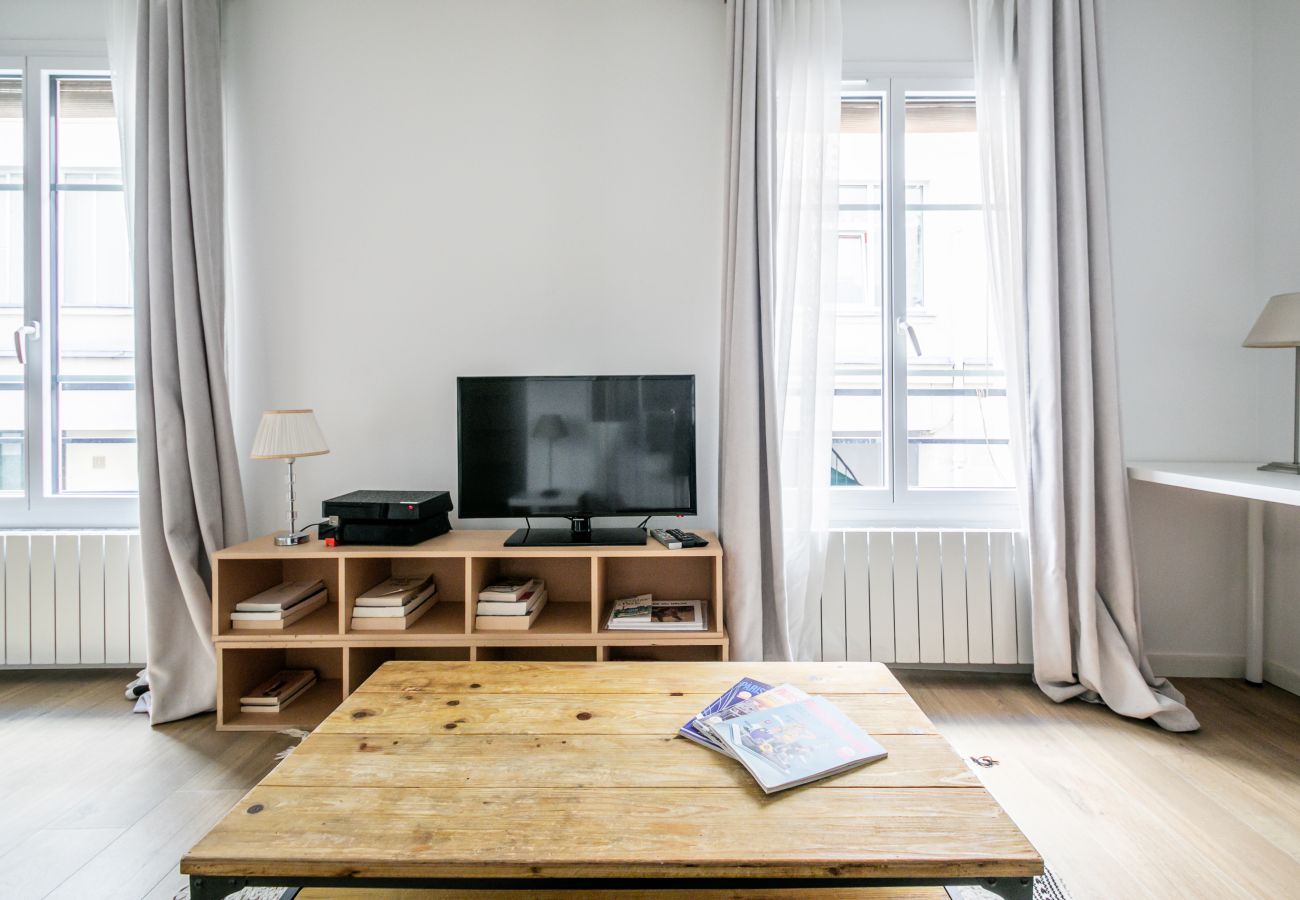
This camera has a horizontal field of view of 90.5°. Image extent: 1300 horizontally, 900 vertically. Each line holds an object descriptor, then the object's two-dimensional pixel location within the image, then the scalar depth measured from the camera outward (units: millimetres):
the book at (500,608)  2045
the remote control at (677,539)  2043
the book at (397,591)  2041
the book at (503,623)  2039
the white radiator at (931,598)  2336
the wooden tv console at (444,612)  2008
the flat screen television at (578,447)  2166
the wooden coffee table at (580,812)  867
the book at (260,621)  2041
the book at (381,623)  2033
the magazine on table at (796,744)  1050
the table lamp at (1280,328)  1972
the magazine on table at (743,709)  1160
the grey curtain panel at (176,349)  2148
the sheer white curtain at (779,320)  2162
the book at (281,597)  2043
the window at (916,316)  2463
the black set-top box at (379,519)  2047
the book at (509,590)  2053
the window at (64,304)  2439
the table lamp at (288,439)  2031
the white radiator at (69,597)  2324
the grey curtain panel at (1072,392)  2145
